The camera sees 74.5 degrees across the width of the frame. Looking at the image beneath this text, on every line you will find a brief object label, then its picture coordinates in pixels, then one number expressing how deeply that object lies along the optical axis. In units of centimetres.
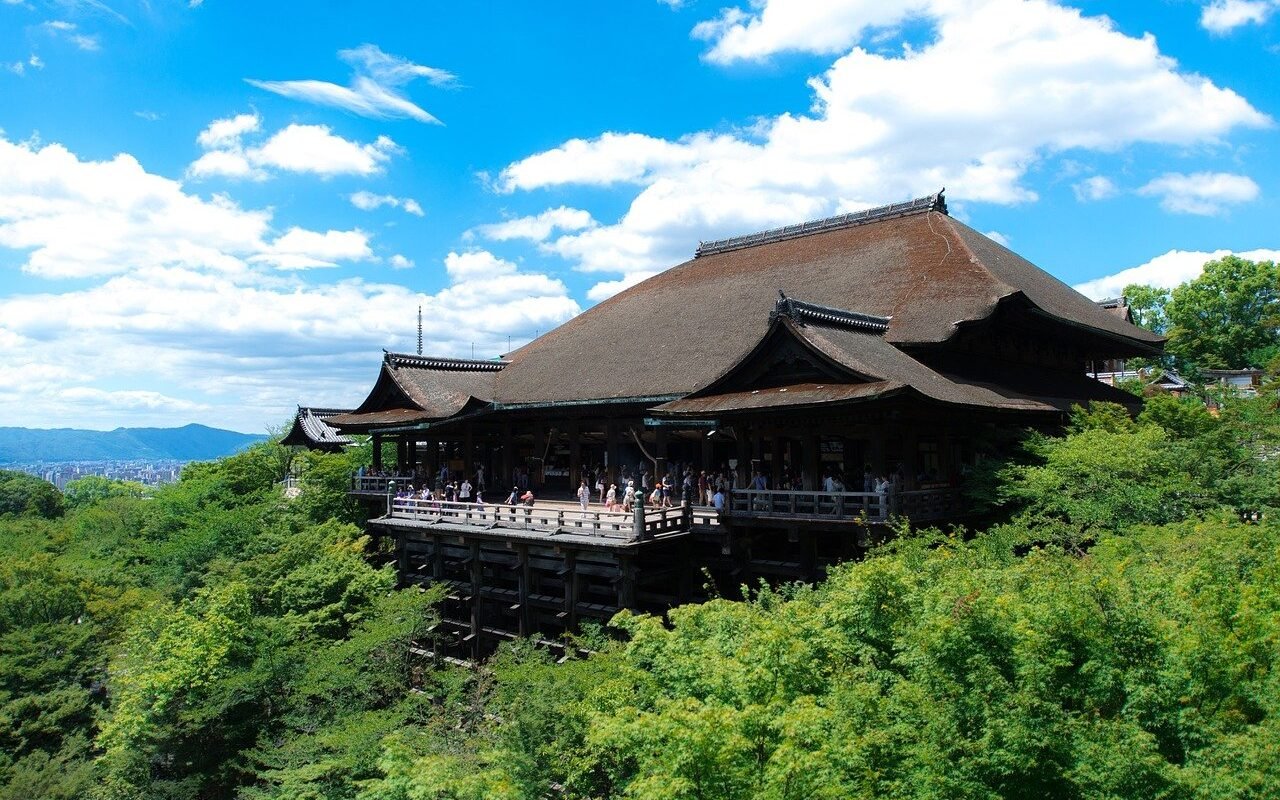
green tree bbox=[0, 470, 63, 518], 6030
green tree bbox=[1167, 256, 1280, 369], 5322
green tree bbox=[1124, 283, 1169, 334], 6006
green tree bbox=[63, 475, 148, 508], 7686
